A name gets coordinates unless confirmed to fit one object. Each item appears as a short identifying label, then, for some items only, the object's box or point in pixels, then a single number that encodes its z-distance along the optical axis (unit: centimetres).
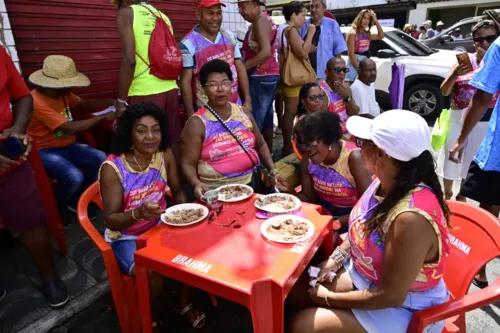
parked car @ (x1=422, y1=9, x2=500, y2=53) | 1041
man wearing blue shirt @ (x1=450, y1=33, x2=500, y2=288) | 221
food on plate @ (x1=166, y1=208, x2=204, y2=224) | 197
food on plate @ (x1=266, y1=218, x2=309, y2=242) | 174
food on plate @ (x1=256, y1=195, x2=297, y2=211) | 209
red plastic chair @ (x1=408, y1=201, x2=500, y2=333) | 171
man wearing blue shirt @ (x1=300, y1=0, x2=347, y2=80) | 468
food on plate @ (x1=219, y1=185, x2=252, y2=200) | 225
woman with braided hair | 296
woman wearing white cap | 135
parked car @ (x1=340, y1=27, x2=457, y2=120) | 681
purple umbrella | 517
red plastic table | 147
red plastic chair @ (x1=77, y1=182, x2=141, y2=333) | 192
